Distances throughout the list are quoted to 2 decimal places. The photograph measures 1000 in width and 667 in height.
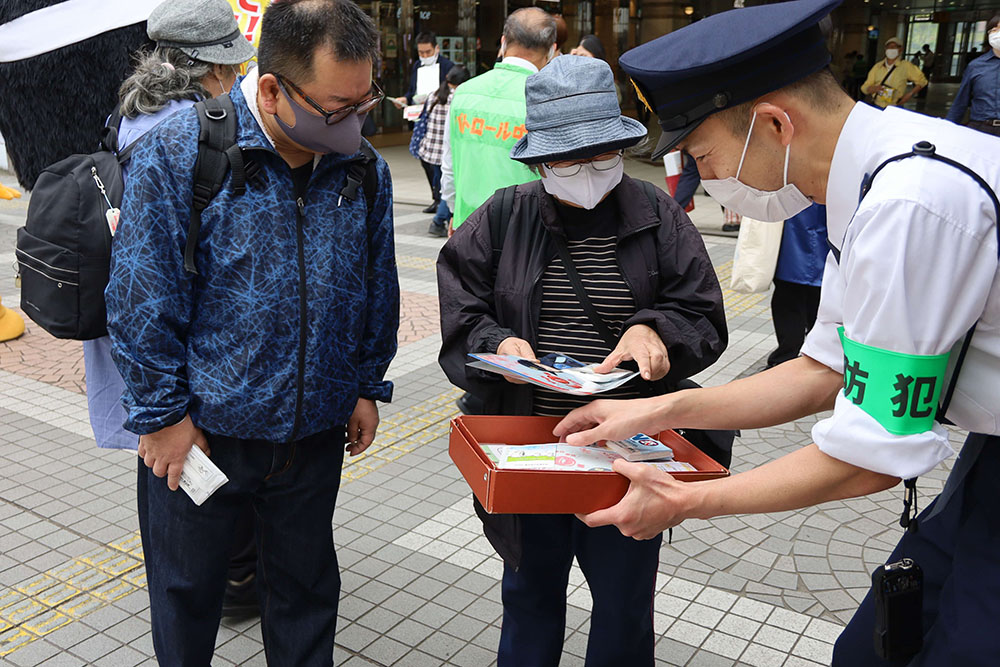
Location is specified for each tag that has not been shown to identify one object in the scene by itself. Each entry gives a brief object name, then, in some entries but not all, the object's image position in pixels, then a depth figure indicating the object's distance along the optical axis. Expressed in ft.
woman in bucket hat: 7.78
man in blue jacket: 7.09
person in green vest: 13.80
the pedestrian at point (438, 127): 32.45
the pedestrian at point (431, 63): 36.63
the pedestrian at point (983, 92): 29.09
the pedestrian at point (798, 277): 16.84
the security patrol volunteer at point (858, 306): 4.62
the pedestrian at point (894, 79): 47.11
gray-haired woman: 8.99
